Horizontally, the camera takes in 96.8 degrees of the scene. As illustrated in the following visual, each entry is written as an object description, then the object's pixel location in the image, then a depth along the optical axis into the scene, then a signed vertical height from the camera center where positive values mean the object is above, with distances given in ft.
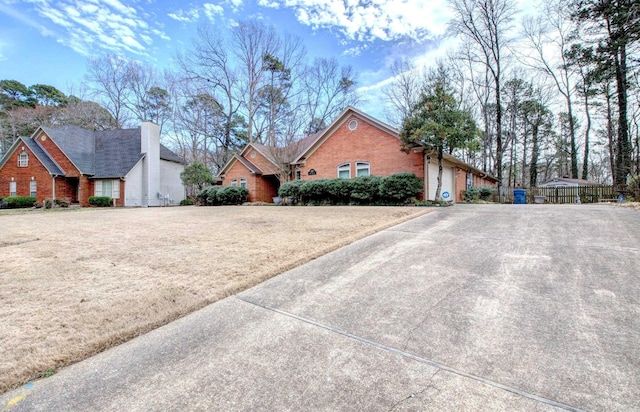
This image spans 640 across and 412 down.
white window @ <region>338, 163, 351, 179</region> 58.56 +7.05
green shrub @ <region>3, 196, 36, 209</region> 67.10 +1.09
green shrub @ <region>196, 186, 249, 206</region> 72.90 +2.72
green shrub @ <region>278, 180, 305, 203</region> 59.49 +3.16
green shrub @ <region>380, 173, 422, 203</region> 47.01 +2.92
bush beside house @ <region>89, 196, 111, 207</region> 72.13 +1.30
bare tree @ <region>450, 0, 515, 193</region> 73.31 +47.21
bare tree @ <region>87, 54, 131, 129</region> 98.27 +43.89
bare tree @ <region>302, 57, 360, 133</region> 103.40 +42.48
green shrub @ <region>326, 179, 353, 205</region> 52.60 +2.73
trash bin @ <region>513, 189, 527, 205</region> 62.28 +1.69
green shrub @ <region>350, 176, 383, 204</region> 49.52 +2.82
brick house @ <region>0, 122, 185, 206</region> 74.23 +10.62
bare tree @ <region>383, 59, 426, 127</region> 89.51 +37.52
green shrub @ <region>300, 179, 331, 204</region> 55.57 +2.79
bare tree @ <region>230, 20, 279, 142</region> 93.76 +52.32
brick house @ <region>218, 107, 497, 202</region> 52.39 +9.33
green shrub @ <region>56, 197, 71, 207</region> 66.80 +0.78
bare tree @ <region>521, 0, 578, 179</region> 73.42 +44.42
